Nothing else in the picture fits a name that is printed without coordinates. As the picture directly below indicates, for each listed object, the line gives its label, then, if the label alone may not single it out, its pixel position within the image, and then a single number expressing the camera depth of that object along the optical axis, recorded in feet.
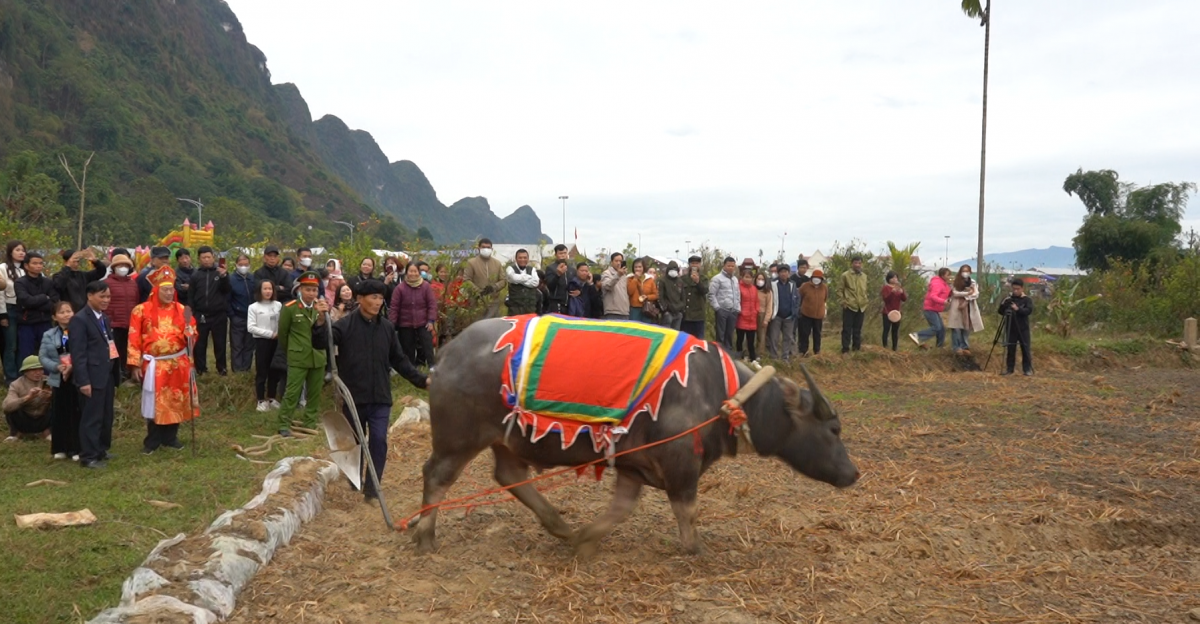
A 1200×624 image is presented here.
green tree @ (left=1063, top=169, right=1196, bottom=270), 100.68
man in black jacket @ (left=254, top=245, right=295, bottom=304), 33.76
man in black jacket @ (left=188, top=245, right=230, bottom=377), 33.88
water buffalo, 17.89
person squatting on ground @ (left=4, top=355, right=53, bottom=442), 27.53
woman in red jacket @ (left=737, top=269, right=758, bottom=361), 44.80
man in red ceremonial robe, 26.21
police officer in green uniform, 27.27
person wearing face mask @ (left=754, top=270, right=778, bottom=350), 46.26
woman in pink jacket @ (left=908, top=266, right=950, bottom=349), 50.08
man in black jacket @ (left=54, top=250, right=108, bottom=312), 30.96
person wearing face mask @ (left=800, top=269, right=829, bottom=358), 48.14
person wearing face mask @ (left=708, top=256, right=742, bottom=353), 44.21
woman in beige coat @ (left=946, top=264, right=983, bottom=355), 48.16
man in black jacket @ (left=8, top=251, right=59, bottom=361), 29.66
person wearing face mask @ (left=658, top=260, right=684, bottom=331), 43.01
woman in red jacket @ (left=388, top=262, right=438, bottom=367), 35.12
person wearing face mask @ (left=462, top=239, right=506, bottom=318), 40.37
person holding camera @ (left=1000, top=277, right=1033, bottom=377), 46.34
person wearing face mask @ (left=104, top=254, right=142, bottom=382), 31.45
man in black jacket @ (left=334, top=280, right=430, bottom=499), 21.31
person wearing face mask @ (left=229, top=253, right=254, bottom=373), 34.76
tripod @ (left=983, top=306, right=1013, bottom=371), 47.01
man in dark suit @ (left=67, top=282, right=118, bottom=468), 24.56
